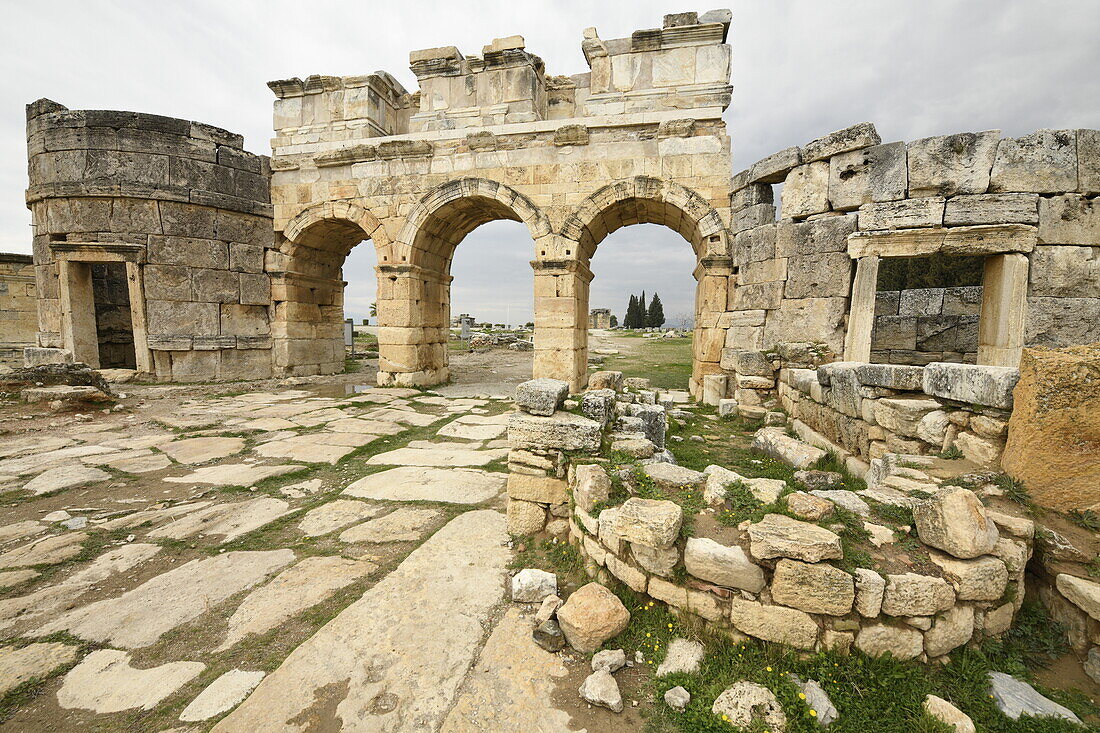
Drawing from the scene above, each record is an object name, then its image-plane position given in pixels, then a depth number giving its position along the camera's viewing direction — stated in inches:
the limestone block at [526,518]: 126.3
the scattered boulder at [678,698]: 72.3
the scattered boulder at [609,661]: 79.4
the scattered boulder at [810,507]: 90.1
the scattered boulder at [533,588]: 99.1
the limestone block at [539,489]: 124.0
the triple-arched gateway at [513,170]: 315.9
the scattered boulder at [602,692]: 72.6
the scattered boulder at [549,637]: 85.5
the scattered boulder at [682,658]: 79.2
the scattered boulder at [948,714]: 66.2
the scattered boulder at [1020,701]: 67.9
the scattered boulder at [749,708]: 68.4
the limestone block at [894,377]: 139.8
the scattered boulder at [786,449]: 165.0
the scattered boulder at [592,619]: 84.9
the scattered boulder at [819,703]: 68.9
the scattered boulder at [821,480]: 134.5
